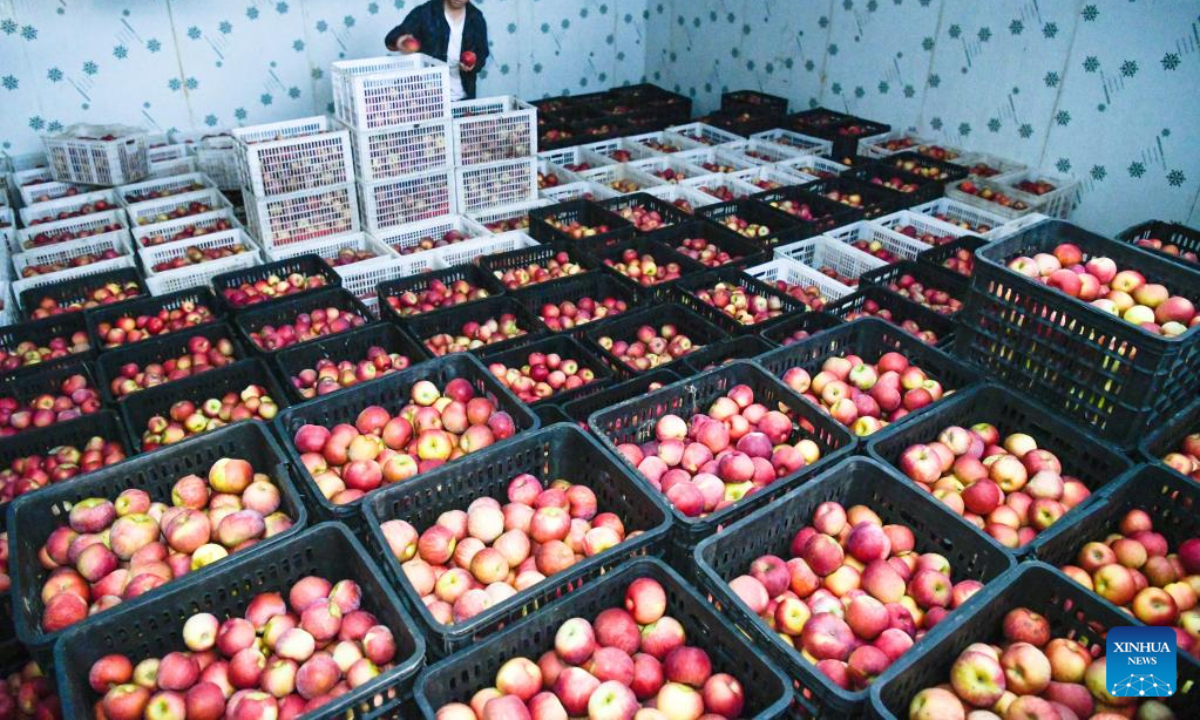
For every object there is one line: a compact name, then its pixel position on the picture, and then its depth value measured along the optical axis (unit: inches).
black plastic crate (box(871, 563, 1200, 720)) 58.6
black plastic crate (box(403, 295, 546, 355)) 122.0
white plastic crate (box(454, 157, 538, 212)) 171.9
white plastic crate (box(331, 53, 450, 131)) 150.1
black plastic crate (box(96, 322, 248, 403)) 113.3
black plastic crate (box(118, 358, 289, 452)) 101.8
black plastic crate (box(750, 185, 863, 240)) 162.7
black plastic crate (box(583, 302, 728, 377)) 123.9
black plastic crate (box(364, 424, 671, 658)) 64.5
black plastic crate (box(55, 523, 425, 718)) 57.9
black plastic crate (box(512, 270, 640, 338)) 133.6
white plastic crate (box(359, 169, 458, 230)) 161.6
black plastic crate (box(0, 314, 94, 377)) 122.3
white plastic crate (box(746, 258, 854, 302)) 142.1
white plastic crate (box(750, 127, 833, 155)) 213.8
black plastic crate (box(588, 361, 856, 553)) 77.1
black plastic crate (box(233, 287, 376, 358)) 125.6
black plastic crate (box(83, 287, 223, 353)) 122.4
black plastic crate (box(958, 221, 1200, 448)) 80.6
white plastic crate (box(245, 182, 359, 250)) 154.1
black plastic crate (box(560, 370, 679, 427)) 100.1
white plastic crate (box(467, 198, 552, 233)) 172.9
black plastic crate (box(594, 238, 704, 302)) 133.9
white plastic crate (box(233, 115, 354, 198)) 148.7
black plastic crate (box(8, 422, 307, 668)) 64.0
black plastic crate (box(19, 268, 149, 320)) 137.9
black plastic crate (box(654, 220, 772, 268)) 148.6
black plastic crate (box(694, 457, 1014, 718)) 62.6
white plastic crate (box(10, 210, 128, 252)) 159.8
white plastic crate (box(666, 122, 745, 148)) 225.2
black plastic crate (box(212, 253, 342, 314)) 135.5
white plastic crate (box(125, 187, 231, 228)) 170.1
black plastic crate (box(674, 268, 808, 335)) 120.8
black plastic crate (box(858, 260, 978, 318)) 136.0
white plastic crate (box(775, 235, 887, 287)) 152.7
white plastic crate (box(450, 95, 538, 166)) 166.7
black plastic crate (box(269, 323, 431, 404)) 112.7
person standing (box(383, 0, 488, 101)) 197.3
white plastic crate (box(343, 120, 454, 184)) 155.9
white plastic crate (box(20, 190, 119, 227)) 171.8
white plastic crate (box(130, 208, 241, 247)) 160.2
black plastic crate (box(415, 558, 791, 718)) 59.6
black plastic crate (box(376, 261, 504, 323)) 132.6
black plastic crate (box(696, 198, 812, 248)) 157.6
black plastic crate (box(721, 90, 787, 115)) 237.9
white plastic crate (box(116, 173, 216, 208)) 183.0
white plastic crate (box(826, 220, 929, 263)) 156.2
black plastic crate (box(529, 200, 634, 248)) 153.8
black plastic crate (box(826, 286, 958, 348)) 123.3
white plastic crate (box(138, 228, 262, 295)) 142.8
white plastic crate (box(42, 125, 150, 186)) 180.5
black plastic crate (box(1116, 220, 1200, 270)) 135.5
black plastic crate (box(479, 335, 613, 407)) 113.2
